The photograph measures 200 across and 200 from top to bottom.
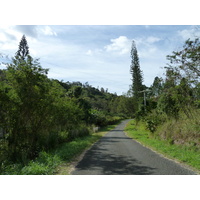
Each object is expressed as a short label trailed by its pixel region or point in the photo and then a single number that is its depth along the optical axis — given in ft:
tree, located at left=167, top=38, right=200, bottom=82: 29.92
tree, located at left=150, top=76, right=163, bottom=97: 41.54
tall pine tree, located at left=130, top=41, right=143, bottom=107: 128.47
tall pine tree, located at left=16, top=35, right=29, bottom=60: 120.14
